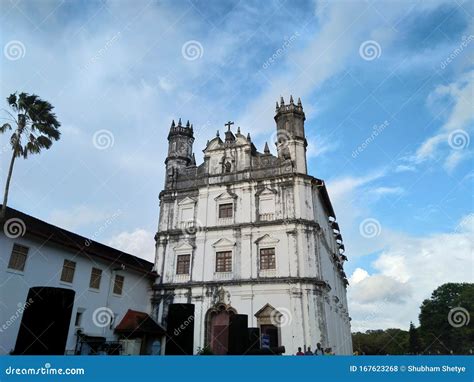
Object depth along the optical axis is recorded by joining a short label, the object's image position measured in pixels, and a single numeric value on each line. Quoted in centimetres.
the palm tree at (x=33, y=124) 1620
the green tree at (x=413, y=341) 4756
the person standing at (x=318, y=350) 1800
